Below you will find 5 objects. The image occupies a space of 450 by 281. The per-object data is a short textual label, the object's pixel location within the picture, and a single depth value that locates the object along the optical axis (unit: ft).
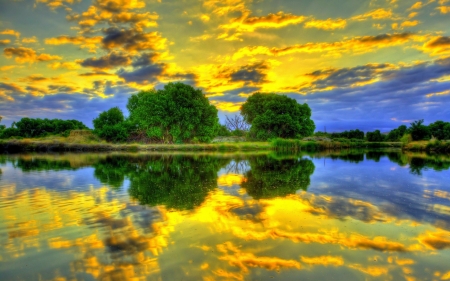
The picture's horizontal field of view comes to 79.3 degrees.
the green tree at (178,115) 185.16
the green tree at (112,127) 213.05
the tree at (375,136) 321.73
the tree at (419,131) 198.06
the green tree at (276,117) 231.30
